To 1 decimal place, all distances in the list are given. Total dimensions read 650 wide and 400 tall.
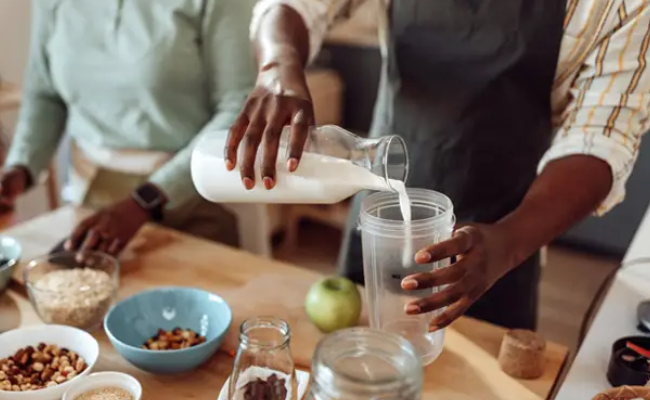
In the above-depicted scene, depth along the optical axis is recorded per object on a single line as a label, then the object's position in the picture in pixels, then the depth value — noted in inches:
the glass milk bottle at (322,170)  36.2
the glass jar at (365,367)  27.2
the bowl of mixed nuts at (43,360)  36.5
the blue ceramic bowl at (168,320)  39.6
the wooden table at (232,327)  39.7
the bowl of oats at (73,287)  43.7
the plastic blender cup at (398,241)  36.7
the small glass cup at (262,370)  33.9
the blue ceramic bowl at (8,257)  48.5
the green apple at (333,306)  43.6
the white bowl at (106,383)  36.1
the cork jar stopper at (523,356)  40.2
